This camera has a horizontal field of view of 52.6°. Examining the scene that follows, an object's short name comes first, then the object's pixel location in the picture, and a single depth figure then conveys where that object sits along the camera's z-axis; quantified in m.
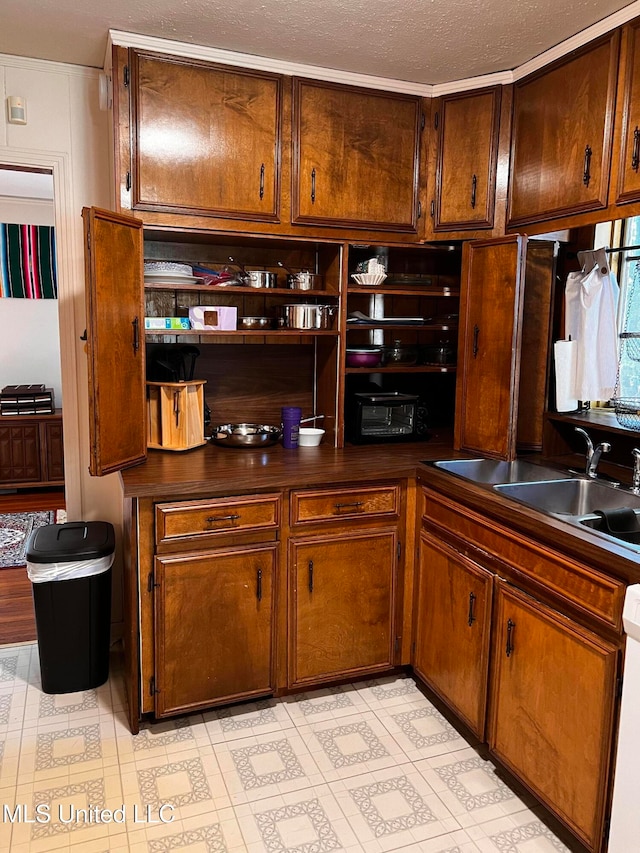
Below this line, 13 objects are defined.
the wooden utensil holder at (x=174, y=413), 2.56
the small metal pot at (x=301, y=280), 2.72
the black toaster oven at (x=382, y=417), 2.81
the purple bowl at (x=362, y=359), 2.82
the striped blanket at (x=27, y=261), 5.38
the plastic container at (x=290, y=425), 2.72
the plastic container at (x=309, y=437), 2.77
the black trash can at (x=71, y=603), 2.43
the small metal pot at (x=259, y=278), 2.65
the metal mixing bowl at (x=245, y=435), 2.67
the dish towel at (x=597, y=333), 2.44
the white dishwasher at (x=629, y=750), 1.50
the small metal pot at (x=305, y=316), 2.69
